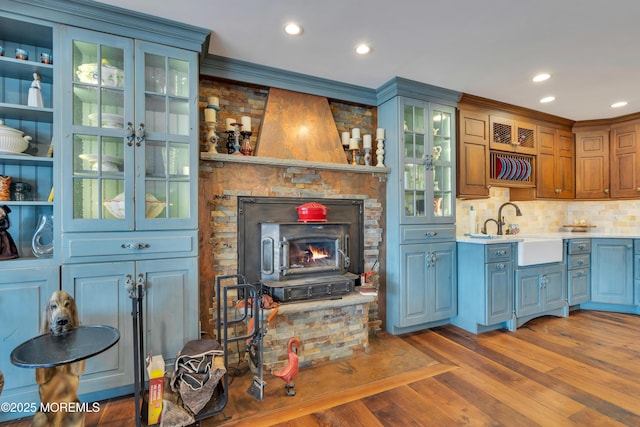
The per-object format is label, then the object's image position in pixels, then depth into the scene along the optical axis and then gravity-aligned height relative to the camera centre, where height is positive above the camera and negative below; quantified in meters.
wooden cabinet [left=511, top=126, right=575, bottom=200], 4.05 +0.61
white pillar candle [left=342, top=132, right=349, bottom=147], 3.17 +0.77
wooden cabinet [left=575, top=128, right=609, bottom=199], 4.23 +0.66
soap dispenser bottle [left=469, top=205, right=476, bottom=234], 3.69 -0.10
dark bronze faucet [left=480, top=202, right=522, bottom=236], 3.79 -0.12
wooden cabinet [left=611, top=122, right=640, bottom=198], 4.00 +0.65
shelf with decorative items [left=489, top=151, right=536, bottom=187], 3.73 +0.52
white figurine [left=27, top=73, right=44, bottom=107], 1.97 +0.78
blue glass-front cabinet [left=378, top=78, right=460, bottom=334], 3.14 +0.10
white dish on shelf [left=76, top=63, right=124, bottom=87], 2.03 +0.94
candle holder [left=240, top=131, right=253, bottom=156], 2.71 +0.60
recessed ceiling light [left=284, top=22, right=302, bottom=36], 2.15 +1.31
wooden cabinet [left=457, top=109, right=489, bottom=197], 3.47 +0.67
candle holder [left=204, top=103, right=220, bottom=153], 2.54 +0.74
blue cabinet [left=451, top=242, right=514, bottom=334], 3.11 -0.77
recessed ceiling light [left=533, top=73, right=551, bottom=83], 2.90 +1.28
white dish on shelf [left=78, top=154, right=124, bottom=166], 2.04 +0.38
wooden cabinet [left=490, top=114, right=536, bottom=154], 3.67 +0.94
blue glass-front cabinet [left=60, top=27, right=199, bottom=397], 1.99 +0.18
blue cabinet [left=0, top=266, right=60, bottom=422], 1.83 -0.61
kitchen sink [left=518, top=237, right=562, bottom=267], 3.28 -0.43
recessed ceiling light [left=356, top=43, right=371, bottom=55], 2.40 +1.30
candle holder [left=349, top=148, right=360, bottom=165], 3.15 +0.59
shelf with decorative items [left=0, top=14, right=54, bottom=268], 1.90 +0.57
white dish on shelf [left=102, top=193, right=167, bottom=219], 2.08 +0.06
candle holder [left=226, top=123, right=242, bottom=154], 2.65 +0.64
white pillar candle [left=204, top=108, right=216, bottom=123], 2.55 +0.82
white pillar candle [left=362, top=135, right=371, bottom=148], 3.15 +0.73
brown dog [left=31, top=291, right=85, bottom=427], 1.60 -0.89
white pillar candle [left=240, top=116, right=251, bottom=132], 2.68 +0.78
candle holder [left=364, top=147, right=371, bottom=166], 3.16 +0.57
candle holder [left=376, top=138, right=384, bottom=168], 3.21 +0.63
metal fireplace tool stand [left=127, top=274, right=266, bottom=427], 1.73 -0.92
